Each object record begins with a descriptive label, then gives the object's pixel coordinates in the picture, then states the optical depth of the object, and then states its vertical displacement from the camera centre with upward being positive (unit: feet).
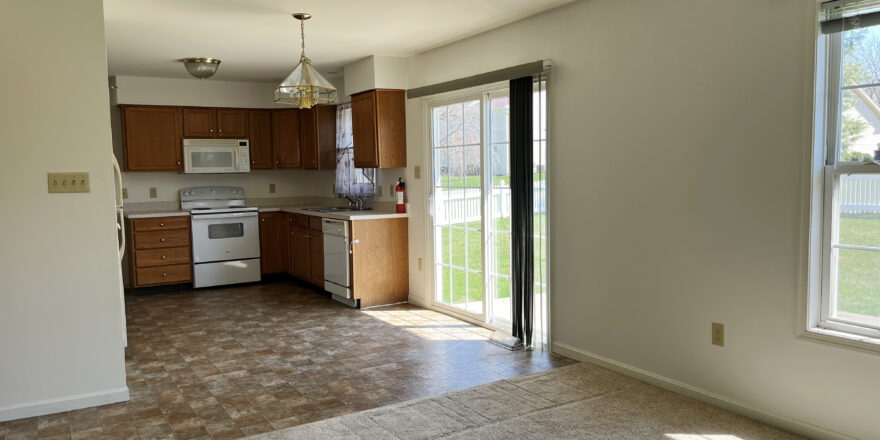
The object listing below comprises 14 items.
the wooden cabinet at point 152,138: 22.26 +1.53
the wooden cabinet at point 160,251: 21.71 -2.36
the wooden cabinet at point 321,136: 23.54 +1.56
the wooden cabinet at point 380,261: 18.97 -2.49
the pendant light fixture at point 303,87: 13.20 +1.88
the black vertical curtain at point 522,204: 14.23 -0.64
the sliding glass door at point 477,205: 14.56 -0.75
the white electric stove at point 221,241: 22.50 -2.14
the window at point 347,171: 21.76 +0.26
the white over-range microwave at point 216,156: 23.20 +0.90
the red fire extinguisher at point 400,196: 19.67 -0.57
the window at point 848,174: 8.82 -0.07
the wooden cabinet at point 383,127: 19.06 +1.50
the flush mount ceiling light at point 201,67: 18.25 +3.23
